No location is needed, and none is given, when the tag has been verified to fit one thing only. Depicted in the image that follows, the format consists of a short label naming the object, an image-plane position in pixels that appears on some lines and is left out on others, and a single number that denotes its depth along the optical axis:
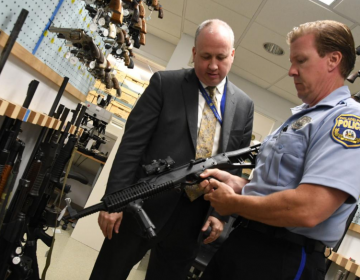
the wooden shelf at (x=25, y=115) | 1.64
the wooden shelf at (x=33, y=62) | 1.80
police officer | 0.96
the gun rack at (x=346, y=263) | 2.70
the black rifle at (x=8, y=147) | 1.70
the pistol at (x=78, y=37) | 2.31
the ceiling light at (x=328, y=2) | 3.38
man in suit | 1.56
